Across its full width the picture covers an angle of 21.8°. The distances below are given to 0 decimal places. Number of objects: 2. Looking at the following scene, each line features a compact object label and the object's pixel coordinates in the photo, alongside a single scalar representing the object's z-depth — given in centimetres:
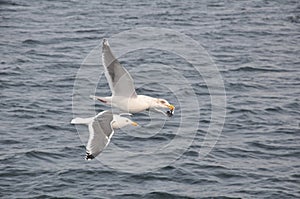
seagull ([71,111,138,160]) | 1673
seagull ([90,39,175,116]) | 1681
